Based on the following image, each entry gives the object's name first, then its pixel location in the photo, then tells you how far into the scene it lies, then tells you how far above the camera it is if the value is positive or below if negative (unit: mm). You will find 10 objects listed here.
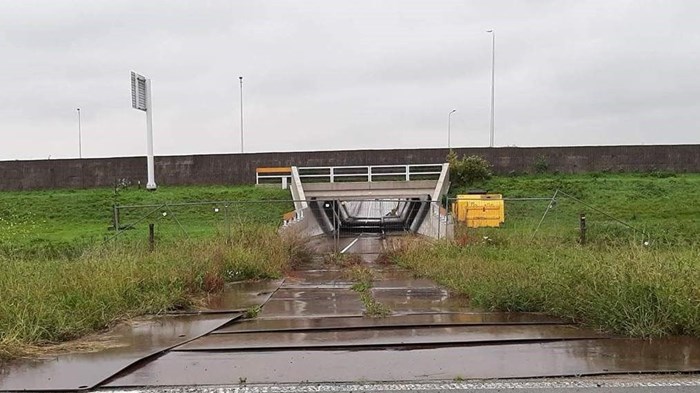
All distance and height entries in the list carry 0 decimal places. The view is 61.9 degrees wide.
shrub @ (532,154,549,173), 34625 +226
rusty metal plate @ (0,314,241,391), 5227 -1899
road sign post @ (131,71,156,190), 34625 +4172
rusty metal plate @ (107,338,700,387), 5305 -1878
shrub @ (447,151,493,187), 31953 -95
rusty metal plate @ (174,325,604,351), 6352 -1907
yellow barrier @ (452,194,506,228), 21750 -1555
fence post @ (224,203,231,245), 12570 -1330
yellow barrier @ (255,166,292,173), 34100 +71
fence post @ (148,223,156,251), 11983 -1519
